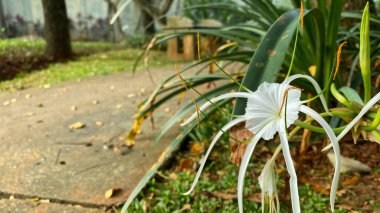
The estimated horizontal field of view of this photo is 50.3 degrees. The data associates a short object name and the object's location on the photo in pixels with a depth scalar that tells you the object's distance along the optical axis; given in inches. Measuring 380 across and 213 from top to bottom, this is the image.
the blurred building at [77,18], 392.8
